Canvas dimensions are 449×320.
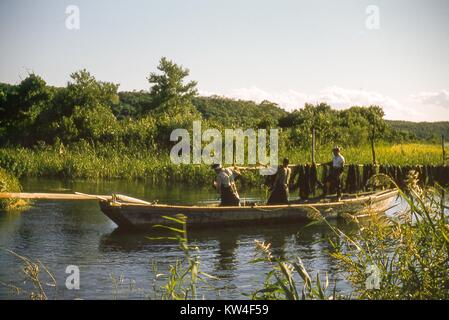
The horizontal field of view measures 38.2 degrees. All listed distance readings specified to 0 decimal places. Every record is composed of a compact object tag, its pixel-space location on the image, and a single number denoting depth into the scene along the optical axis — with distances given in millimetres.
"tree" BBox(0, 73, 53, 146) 38406
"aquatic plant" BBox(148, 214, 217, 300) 4898
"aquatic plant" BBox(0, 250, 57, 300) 9109
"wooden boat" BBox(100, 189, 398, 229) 13719
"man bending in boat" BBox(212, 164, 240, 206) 14375
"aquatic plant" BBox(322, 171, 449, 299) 5355
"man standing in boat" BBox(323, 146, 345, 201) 16559
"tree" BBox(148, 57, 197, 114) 50875
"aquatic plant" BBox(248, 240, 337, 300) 4863
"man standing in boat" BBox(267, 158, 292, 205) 15260
